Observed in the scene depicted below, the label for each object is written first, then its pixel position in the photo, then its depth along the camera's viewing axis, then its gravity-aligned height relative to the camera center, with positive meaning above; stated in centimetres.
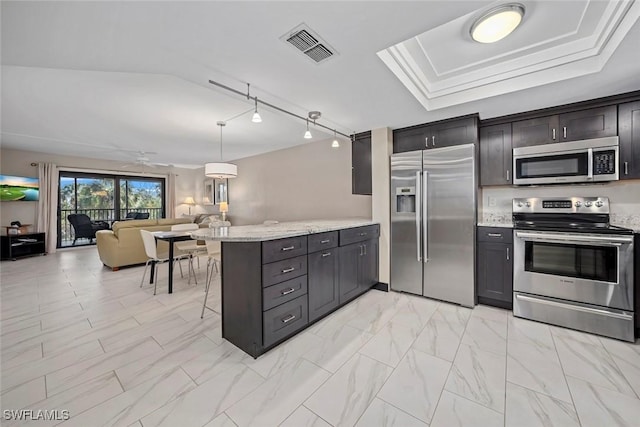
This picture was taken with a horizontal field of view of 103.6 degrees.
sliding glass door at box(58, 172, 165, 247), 684 +46
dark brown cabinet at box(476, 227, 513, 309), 279 -64
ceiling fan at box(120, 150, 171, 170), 617 +148
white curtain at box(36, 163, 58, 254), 614 +22
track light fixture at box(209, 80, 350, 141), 222 +116
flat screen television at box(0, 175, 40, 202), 559 +59
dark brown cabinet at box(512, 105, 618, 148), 251 +91
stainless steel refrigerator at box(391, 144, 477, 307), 290 -12
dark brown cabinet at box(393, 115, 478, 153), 296 +100
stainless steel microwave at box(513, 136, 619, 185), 249 +54
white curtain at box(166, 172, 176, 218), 833 +58
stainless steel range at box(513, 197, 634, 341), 223 -55
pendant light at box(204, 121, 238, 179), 420 +74
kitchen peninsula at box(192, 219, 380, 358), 199 -59
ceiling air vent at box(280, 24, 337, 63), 156 +113
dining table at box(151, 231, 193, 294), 342 -33
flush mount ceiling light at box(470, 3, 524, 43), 157 +125
